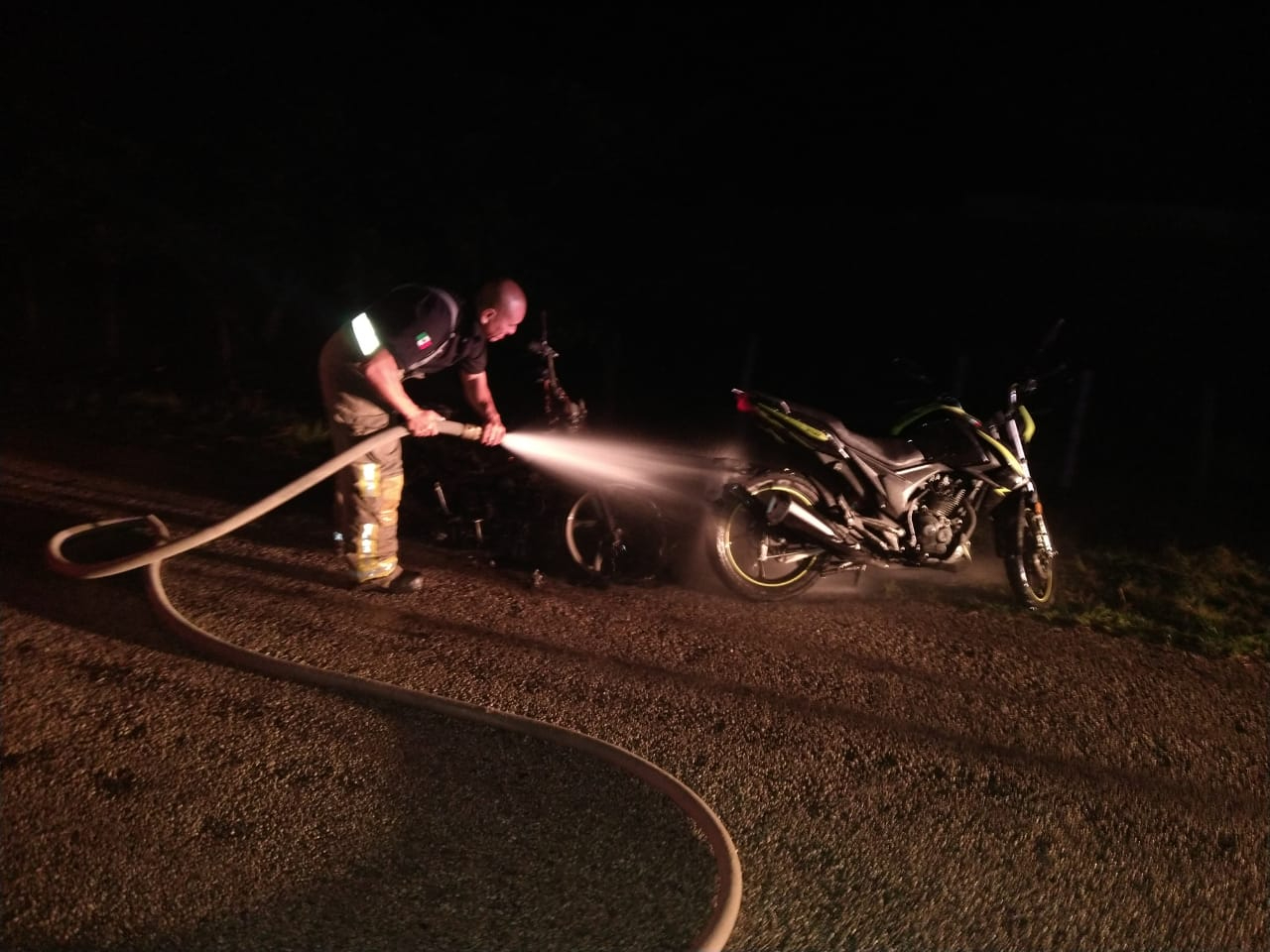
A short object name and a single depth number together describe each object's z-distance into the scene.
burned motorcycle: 5.80
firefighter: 4.94
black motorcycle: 5.48
